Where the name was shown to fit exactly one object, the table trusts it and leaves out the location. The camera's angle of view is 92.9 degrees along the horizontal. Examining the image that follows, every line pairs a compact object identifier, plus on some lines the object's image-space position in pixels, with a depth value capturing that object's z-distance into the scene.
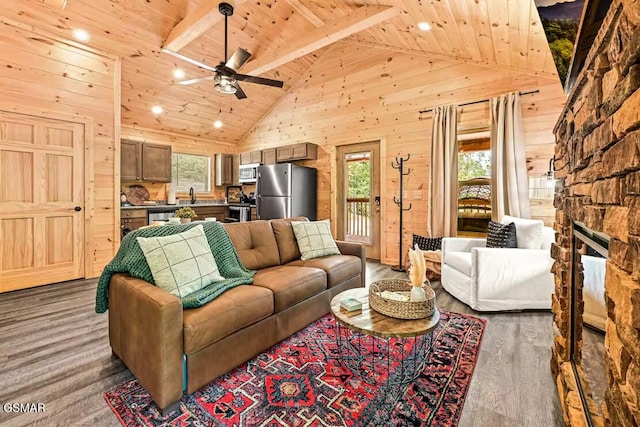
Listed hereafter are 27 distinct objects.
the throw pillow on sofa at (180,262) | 1.85
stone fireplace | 0.65
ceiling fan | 3.19
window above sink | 6.41
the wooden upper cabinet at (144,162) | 5.22
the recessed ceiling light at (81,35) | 3.62
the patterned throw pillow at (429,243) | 4.18
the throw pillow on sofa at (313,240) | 3.10
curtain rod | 3.59
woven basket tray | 1.73
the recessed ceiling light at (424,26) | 3.46
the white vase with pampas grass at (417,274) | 1.83
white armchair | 2.83
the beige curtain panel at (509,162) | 3.63
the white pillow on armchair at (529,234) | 3.04
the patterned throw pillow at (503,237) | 3.07
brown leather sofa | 1.54
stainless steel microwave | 6.29
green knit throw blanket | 1.88
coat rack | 4.47
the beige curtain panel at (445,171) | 4.14
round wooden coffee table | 1.64
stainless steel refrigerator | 5.36
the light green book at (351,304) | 1.85
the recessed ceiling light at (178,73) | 4.77
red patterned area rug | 1.52
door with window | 5.09
